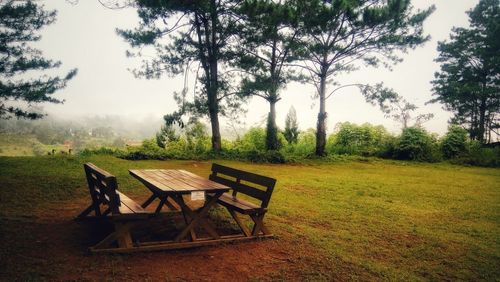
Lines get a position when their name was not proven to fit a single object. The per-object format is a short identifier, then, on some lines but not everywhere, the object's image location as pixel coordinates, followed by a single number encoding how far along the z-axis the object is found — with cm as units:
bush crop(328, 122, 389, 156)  1972
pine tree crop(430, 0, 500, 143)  2783
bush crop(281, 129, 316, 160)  1827
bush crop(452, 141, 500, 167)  1639
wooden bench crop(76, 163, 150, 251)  380
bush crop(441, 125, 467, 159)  1789
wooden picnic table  420
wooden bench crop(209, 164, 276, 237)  470
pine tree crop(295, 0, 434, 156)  1591
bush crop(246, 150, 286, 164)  1609
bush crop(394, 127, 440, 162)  1764
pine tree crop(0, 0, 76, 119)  1474
